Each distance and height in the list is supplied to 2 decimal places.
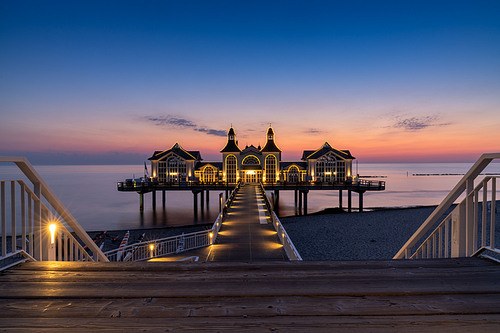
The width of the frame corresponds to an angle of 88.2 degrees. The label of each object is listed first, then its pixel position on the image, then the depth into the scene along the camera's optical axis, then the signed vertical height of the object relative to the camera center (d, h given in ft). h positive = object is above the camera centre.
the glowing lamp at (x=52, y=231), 11.14 -2.93
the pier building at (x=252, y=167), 125.08 -1.27
